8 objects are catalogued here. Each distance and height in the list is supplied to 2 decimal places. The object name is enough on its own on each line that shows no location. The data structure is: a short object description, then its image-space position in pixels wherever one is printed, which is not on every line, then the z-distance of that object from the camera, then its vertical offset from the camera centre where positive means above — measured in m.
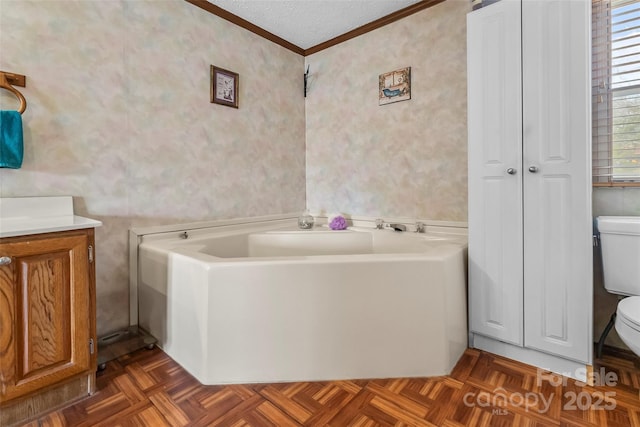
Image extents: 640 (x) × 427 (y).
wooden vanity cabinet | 1.15 -0.44
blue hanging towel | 1.38 +0.32
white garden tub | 1.43 -0.49
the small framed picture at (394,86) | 2.32 +0.95
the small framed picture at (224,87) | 2.26 +0.92
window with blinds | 1.53 +0.59
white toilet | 1.39 -0.21
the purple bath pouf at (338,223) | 2.56 -0.11
